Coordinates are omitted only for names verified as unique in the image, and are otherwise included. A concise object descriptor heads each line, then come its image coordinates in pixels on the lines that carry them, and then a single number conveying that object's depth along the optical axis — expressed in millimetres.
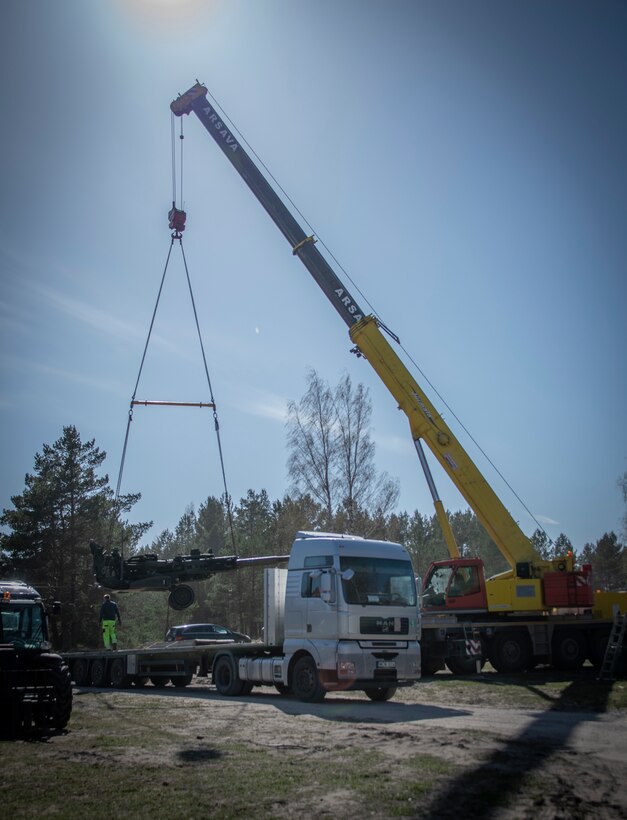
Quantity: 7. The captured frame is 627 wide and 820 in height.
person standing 20594
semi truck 13789
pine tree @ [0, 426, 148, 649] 38125
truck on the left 10125
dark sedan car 25516
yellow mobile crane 19016
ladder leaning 16688
